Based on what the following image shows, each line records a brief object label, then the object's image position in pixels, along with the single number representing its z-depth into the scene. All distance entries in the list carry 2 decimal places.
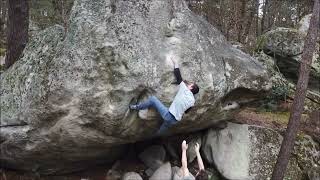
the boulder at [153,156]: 7.78
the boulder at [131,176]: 7.40
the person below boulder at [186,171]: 4.71
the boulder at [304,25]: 11.56
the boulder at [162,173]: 7.42
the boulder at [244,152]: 7.85
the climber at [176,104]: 6.28
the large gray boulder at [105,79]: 6.34
